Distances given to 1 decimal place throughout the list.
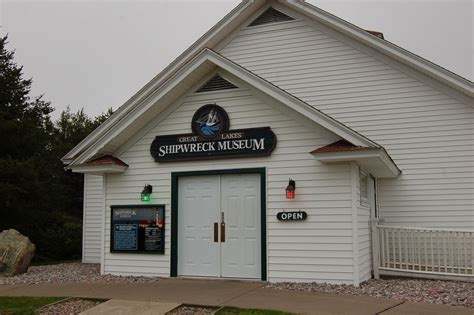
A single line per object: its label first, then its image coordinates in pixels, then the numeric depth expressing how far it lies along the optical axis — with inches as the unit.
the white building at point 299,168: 425.7
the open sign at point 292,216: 428.1
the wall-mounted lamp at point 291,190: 433.1
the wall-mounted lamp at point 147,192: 480.7
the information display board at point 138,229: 474.0
